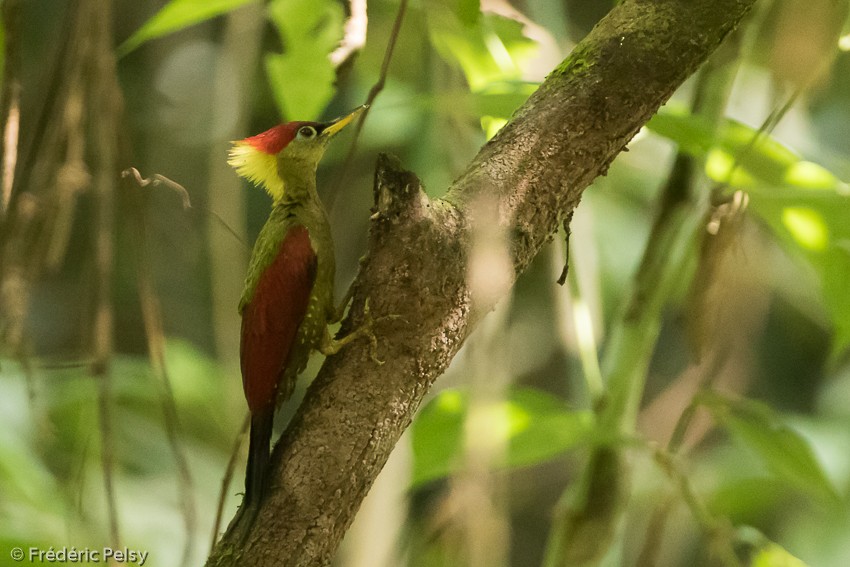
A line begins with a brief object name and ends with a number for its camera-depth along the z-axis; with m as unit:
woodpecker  7.55
